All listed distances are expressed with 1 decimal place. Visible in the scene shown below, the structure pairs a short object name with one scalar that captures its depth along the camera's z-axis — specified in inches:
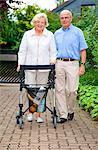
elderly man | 311.6
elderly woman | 304.2
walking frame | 297.4
